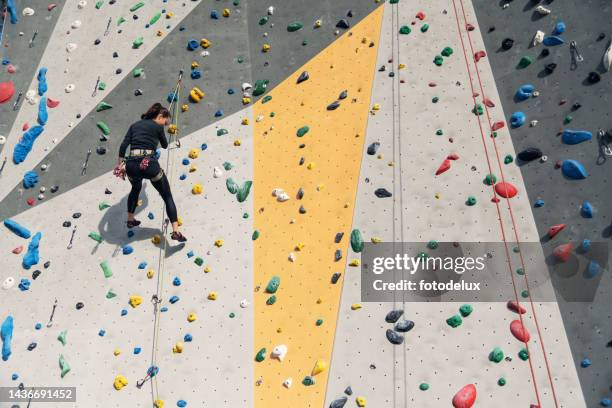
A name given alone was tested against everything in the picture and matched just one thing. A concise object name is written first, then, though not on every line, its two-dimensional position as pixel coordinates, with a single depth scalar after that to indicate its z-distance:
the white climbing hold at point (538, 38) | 6.53
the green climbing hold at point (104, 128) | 6.96
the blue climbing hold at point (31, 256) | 6.36
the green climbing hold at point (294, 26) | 7.21
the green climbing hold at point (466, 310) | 5.57
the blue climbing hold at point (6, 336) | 5.98
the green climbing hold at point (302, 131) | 6.63
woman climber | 5.87
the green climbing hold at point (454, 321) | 5.54
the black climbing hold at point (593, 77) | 6.15
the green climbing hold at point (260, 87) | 6.93
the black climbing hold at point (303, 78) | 6.93
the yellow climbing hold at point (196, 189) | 6.50
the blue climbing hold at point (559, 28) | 6.46
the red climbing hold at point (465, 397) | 5.25
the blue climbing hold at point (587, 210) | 5.73
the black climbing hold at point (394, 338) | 5.53
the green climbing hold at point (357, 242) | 5.96
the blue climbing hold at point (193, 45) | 7.22
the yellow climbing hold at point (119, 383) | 5.71
